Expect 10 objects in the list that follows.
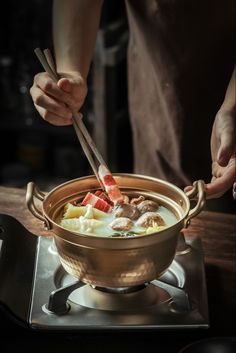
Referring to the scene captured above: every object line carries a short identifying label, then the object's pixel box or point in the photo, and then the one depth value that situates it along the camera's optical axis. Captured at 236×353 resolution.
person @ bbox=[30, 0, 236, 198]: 1.67
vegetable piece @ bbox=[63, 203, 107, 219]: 1.16
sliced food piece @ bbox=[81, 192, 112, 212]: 1.19
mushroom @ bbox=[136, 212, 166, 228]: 1.14
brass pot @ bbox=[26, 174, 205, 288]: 1.03
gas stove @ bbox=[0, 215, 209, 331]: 1.10
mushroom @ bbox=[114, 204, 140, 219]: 1.17
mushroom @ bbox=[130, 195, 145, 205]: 1.22
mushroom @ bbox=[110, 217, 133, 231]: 1.13
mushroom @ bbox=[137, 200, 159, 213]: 1.20
